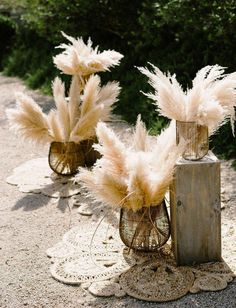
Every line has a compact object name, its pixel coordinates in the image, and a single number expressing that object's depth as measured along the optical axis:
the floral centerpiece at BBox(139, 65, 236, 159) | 3.54
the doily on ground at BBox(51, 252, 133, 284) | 3.71
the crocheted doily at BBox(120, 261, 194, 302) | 3.47
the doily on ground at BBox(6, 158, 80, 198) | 5.22
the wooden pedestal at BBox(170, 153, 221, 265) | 3.60
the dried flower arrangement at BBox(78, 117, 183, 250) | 3.56
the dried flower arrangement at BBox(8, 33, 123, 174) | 5.20
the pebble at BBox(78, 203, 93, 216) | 4.72
